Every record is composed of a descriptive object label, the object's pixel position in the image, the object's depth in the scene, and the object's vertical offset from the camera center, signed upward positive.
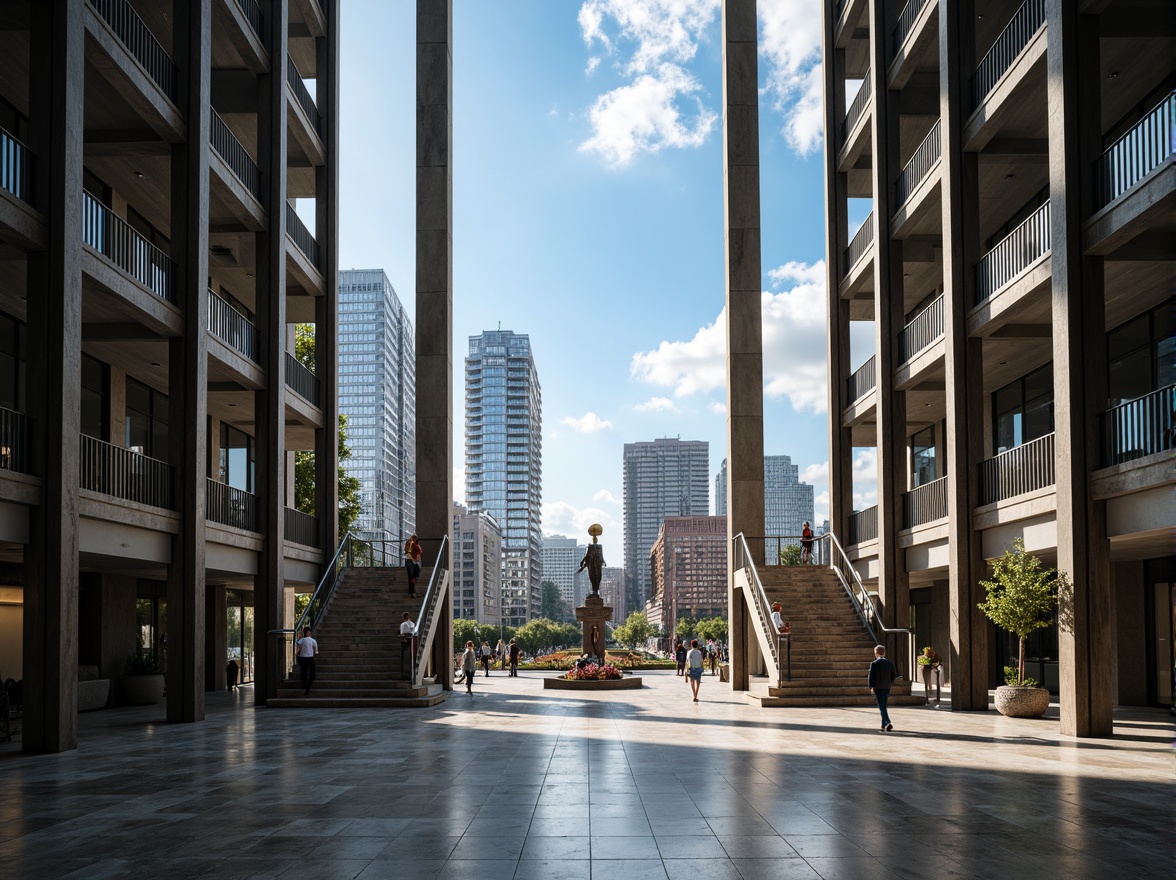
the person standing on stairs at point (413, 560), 29.22 -0.54
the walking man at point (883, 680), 18.59 -2.50
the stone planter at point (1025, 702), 20.98 -3.27
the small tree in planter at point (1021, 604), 20.05 -1.30
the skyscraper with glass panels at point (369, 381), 181.62 +27.72
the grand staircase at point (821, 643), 24.73 -2.67
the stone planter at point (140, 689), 27.98 -3.88
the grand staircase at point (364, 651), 25.02 -2.79
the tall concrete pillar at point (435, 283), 32.31 +7.98
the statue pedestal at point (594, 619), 35.12 -2.64
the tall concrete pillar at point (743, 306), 31.42 +6.96
